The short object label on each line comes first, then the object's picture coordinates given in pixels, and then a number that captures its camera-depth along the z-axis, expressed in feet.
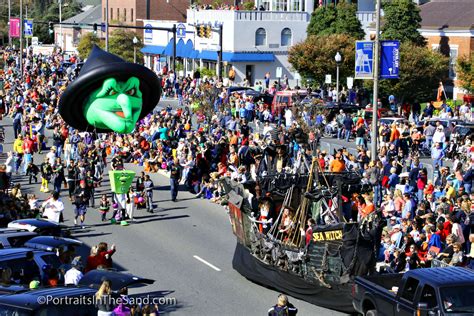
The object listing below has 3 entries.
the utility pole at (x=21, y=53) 262.88
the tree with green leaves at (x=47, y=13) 428.97
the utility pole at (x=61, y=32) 389.80
